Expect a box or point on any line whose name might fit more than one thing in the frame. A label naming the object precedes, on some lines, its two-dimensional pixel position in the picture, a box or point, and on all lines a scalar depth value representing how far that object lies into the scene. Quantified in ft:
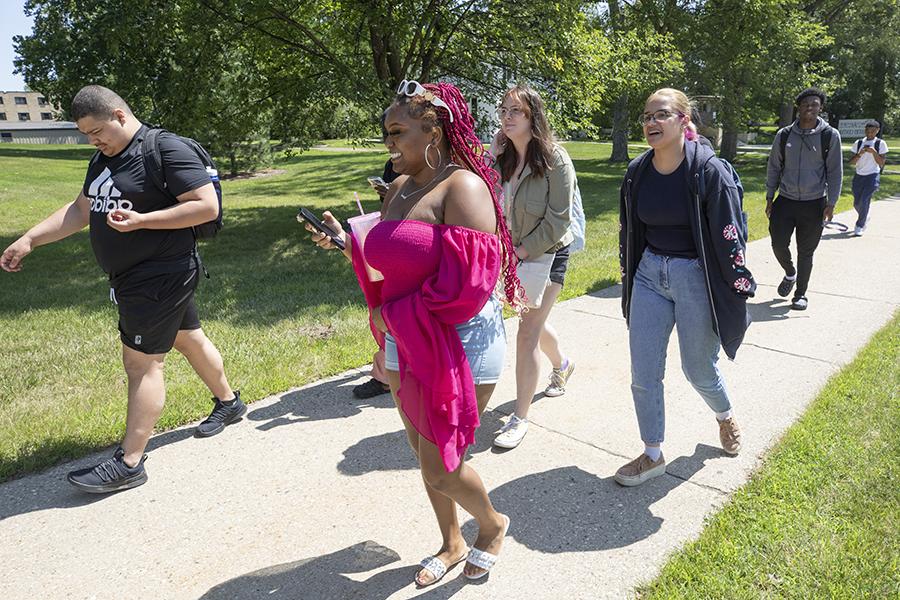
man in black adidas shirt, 11.27
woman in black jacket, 10.23
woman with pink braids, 7.82
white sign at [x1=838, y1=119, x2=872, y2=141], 125.80
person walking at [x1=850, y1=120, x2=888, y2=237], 35.68
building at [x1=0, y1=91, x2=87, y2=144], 253.65
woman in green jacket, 12.24
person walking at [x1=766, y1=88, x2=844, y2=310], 20.90
